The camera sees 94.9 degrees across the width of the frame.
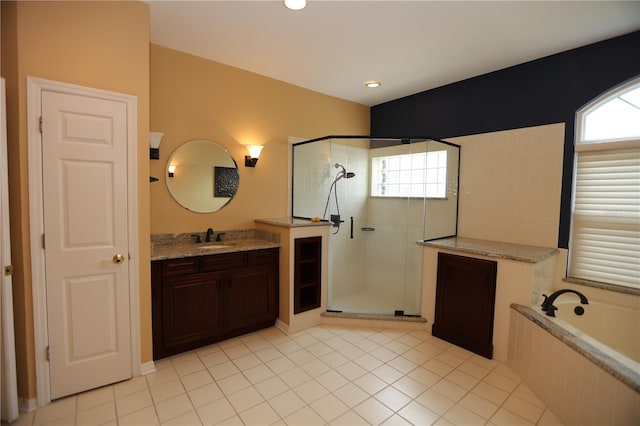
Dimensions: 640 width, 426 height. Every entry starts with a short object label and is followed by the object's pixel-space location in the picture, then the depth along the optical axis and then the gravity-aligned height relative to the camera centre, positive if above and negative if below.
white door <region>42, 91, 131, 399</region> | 1.97 -0.33
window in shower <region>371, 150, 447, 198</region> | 3.51 +0.34
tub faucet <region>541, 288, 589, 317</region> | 2.28 -0.79
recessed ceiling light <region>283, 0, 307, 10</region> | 2.12 +1.43
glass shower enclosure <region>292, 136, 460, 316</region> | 3.46 -0.08
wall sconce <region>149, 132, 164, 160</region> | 2.72 +0.48
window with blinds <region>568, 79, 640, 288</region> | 2.51 +0.10
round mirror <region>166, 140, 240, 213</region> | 3.00 +0.22
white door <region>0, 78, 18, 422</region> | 1.76 -0.70
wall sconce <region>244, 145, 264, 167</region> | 3.41 +0.49
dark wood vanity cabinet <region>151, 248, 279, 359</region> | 2.52 -0.95
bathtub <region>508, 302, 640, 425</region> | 1.56 -1.03
